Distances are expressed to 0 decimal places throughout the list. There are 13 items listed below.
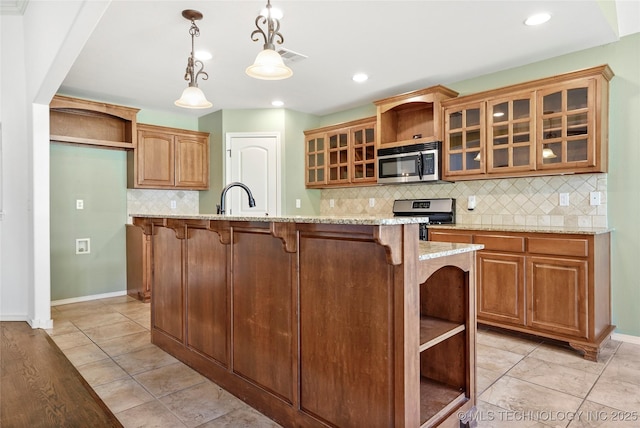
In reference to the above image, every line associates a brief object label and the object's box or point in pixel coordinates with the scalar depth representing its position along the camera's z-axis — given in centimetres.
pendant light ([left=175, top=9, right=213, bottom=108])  270
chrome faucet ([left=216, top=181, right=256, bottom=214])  232
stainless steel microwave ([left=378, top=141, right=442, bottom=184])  392
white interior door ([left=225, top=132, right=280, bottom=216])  520
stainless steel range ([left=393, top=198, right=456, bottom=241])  413
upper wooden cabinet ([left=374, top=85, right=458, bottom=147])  393
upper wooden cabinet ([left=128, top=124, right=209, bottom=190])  483
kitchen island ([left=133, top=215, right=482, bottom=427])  145
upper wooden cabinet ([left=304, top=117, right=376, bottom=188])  470
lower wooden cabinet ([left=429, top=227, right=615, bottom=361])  277
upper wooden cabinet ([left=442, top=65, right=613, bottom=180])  298
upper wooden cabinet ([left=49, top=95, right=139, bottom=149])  430
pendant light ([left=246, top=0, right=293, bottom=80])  215
